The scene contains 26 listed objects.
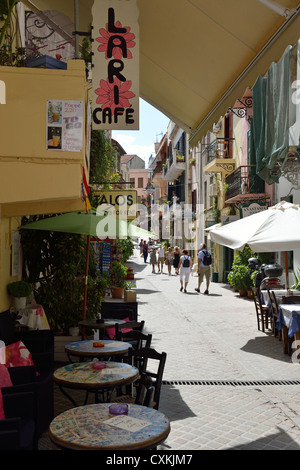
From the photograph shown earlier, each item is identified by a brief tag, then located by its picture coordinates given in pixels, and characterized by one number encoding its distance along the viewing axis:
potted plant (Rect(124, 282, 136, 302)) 14.19
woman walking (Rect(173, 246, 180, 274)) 29.83
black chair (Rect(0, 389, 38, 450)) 4.17
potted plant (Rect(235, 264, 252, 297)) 18.03
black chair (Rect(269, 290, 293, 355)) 9.26
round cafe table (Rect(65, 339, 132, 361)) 5.93
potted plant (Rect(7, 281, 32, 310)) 7.81
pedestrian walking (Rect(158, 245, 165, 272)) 32.38
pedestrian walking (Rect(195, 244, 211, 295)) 18.72
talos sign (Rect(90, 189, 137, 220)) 13.18
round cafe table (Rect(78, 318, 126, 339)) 7.77
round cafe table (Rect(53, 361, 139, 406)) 4.66
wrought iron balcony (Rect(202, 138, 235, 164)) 23.66
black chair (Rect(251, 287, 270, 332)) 11.23
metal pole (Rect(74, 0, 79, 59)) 7.13
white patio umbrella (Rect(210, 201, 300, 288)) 9.31
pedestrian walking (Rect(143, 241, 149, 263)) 44.38
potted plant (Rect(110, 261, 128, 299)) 16.36
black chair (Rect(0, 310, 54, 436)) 4.96
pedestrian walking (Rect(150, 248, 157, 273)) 32.53
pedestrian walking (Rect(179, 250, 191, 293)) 19.96
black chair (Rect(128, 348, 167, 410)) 4.91
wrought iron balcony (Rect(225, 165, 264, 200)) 18.97
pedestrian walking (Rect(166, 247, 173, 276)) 31.05
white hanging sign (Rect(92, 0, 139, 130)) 6.48
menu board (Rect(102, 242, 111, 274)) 18.58
